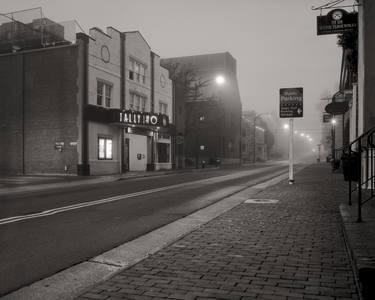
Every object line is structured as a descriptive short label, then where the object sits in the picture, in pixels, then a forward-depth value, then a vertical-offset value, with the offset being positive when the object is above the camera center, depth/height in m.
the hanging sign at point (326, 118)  40.15 +3.63
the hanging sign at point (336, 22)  13.79 +4.52
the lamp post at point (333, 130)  41.40 +2.57
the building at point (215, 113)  58.25 +6.31
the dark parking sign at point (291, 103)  16.44 +2.08
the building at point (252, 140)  81.56 +3.13
